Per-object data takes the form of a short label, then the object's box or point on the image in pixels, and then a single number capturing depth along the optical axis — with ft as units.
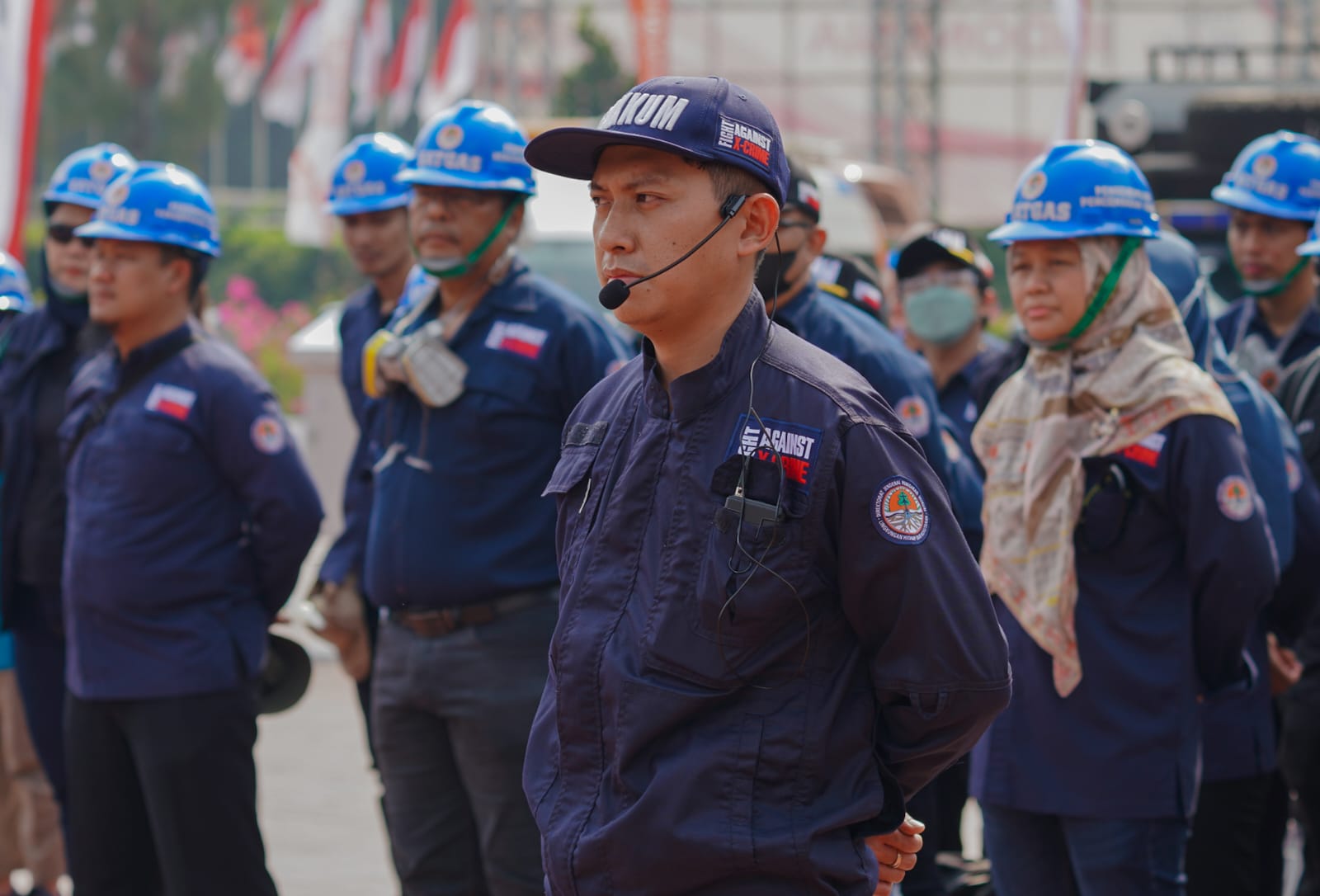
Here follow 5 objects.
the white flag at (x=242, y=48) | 119.96
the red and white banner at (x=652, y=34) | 75.66
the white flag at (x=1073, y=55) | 45.75
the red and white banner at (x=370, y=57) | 106.63
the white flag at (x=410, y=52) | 105.91
